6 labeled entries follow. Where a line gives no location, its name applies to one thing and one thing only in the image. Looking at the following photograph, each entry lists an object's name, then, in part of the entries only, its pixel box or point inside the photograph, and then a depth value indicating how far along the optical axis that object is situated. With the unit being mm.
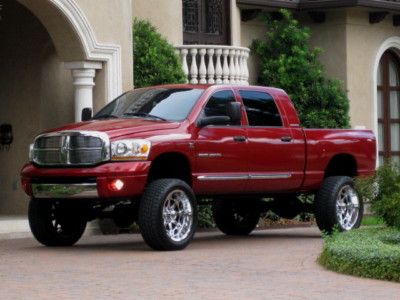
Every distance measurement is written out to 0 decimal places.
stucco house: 19328
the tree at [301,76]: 25375
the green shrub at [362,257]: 11781
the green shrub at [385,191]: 16203
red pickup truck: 14719
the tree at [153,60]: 21062
